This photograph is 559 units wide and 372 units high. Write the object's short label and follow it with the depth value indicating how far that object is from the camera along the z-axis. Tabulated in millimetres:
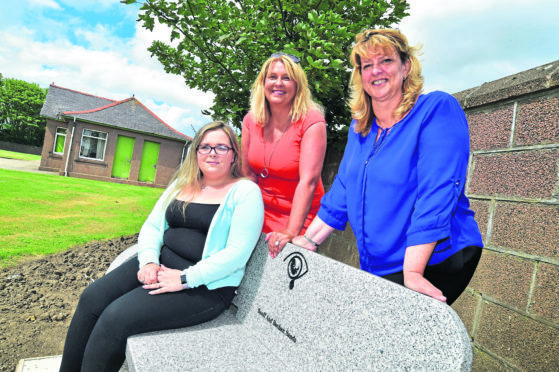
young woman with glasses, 2010
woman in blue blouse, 1400
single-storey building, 23016
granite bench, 1273
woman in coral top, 2566
